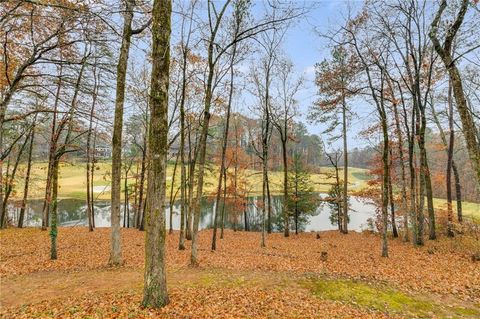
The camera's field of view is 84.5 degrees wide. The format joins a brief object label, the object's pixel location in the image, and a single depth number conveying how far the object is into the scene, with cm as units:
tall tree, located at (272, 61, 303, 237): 2045
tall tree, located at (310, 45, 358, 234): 2003
